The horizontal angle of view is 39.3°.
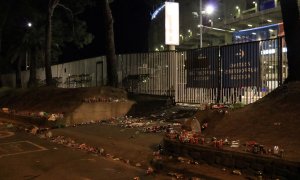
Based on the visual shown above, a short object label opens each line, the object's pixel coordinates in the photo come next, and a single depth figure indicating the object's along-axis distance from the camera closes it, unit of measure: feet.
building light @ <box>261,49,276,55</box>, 45.98
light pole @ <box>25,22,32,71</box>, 114.13
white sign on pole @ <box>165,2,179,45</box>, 65.26
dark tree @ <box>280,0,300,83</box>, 34.32
